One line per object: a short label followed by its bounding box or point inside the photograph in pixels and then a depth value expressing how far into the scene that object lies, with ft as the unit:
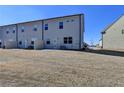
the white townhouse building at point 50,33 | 35.64
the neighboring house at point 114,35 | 44.16
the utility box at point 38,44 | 38.65
